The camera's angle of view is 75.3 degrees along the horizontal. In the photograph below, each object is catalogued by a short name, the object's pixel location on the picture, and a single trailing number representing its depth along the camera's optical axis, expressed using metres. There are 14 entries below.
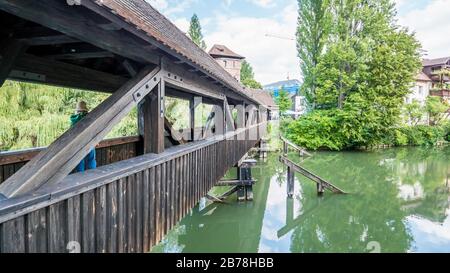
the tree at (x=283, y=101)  41.22
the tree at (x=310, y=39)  27.00
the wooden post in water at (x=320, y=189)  11.53
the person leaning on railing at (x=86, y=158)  3.92
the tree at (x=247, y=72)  57.86
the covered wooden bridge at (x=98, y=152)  1.98
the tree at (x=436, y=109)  30.98
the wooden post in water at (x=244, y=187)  10.64
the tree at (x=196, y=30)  48.17
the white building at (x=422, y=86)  37.45
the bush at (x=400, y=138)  26.81
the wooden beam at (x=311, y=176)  11.11
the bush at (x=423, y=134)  28.09
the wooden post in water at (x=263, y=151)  20.95
